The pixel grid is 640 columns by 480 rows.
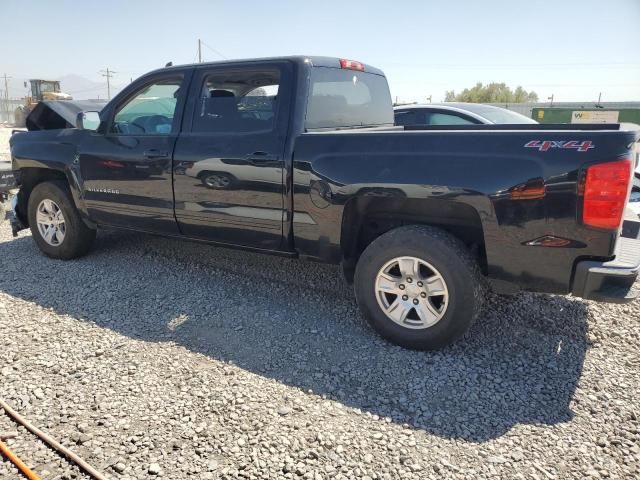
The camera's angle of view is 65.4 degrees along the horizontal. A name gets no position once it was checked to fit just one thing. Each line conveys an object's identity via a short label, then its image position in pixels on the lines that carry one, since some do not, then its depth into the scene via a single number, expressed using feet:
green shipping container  86.99
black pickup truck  9.26
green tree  177.78
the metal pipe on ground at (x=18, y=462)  7.52
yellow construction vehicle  113.80
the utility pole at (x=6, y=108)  137.45
